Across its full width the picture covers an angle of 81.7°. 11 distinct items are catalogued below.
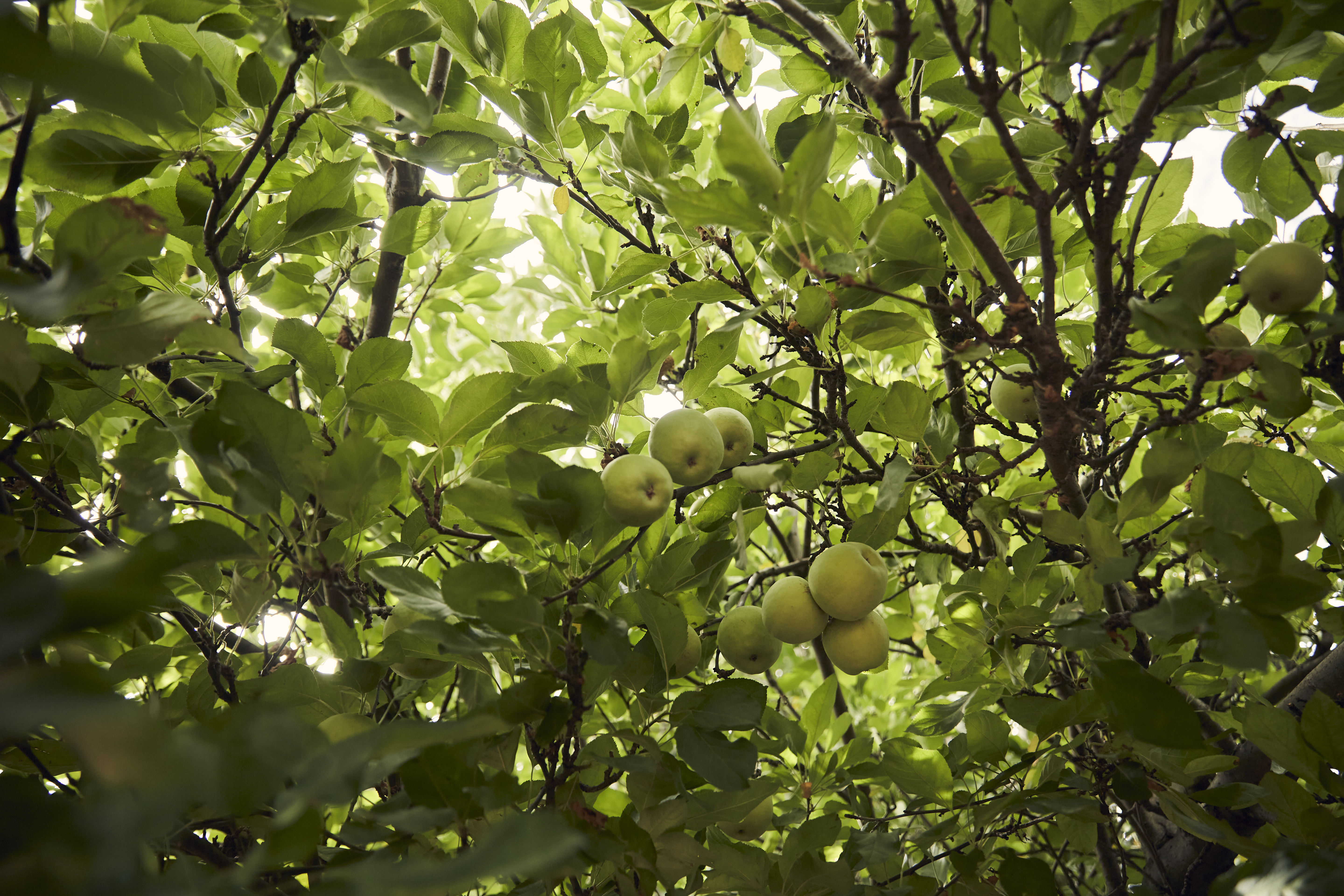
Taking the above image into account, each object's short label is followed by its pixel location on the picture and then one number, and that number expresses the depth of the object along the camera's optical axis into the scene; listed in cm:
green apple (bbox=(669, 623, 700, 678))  162
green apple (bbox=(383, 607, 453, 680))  169
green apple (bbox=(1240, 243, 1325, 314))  143
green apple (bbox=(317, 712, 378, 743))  143
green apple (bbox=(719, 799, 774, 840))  208
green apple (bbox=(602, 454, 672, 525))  154
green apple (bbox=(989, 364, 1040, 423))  220
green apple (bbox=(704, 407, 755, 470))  190
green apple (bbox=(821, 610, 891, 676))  183
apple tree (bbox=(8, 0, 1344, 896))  108
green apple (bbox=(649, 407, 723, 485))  169
